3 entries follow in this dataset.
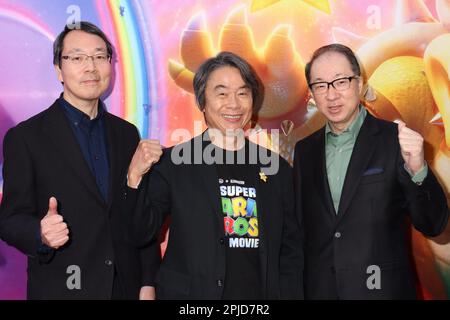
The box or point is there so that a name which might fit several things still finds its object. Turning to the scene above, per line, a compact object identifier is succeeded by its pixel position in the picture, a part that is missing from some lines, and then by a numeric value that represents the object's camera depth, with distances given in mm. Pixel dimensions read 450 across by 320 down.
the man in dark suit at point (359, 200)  2340
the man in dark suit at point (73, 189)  2359
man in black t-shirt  2357
